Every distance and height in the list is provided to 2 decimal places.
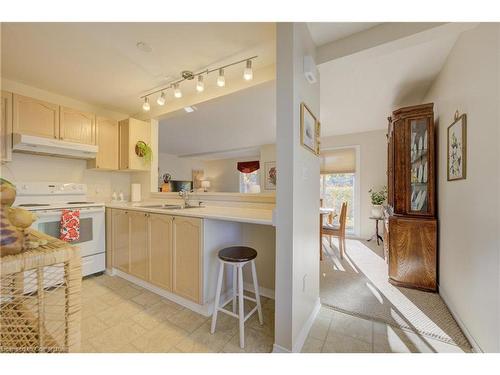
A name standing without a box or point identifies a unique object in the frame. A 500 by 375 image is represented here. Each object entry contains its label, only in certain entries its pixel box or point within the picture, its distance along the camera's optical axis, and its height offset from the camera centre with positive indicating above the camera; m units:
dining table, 4.30 -0.63
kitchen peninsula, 1.74 -0.57
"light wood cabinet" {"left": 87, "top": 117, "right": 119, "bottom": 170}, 2.77 +0.55
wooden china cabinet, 2.17 -0.17
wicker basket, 0.57 -0.35
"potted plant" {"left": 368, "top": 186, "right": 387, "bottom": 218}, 3.94 -0.27
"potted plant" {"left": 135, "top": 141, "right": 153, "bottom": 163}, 2.91 +0.50
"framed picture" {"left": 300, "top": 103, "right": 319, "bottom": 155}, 1.37 +0.42
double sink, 2.43 -0.24
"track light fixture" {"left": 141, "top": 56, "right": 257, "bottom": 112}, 1.76 +1.13
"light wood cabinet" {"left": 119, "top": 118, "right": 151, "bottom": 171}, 2.85 +0.62
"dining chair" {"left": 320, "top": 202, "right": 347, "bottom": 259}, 3.21 -0.68
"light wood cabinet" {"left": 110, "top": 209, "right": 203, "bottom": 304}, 1.76 -0.62
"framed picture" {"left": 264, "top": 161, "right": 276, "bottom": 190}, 5.88 +0.32
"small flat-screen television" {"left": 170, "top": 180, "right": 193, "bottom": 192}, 3.51 +0.02
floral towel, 2.17 -0.42
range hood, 2.12 +0.42
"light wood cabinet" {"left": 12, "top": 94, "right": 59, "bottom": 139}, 2.17 +0.74
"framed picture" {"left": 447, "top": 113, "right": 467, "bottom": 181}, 1.56 +0.31
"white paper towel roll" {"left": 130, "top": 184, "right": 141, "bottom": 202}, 3.09 -0.10
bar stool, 1.44 -0.62
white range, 2.14 -0.28
